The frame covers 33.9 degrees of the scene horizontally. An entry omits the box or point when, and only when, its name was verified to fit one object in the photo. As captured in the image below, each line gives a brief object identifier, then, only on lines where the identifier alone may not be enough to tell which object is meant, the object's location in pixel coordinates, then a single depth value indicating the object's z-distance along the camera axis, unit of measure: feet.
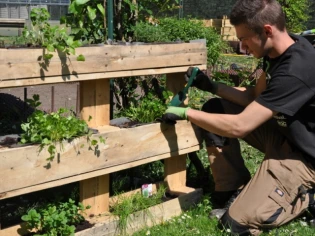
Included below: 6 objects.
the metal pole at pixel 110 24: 12.41
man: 10.95
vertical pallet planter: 9.19
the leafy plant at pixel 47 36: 9.55
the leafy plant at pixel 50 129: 9.59
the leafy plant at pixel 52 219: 9.83
